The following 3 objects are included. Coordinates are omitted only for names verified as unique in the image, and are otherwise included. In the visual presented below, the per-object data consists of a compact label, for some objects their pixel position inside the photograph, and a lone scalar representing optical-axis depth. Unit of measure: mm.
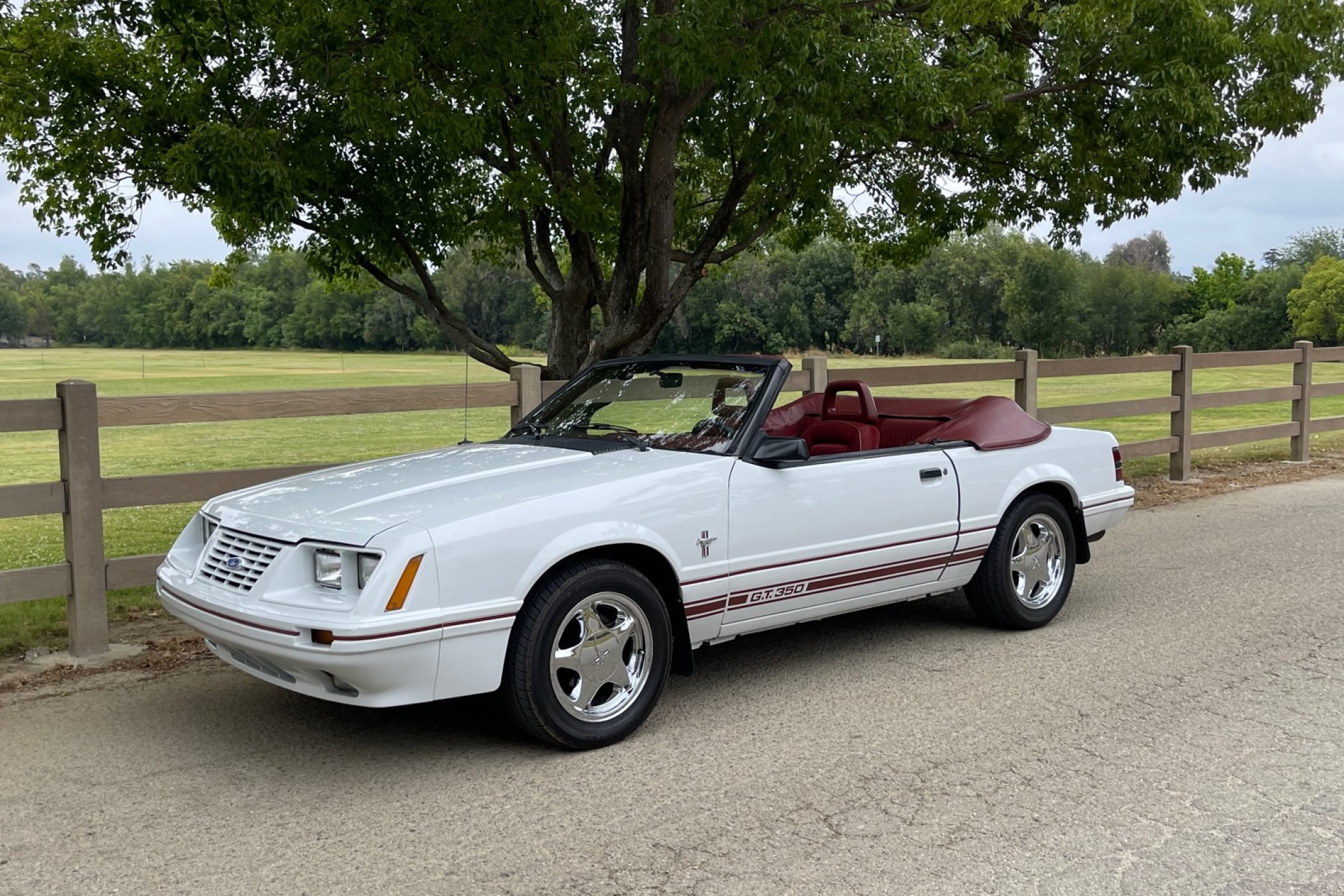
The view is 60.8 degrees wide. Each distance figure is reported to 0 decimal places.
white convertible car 4129
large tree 9156
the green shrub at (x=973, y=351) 68438
